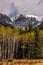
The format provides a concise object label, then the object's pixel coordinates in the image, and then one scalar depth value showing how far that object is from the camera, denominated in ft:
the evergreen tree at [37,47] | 230.46
